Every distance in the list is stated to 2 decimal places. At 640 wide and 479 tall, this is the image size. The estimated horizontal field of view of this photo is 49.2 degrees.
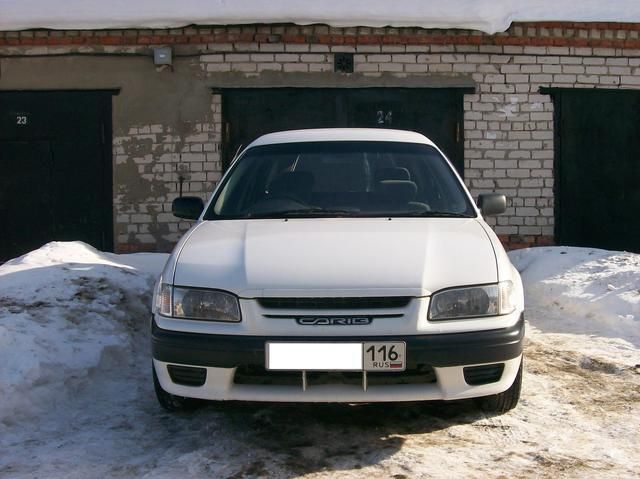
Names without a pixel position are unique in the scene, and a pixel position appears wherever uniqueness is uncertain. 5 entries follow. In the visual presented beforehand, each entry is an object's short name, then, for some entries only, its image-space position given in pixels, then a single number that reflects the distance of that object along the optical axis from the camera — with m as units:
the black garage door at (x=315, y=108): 8.51
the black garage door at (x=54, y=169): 8.55
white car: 2.83
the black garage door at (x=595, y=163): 8.72
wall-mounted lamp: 8.35
